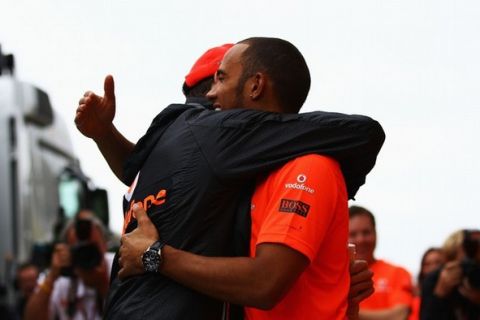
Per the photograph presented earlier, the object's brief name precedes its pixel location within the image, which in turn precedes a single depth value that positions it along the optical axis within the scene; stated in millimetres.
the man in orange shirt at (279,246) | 6780
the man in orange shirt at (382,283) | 14003
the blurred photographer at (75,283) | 13512
